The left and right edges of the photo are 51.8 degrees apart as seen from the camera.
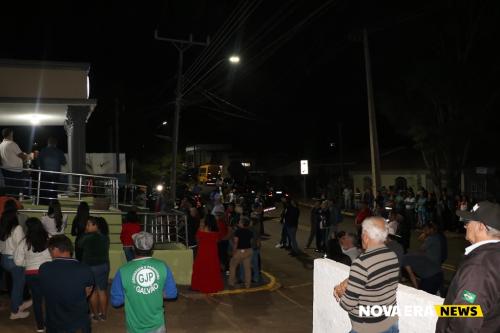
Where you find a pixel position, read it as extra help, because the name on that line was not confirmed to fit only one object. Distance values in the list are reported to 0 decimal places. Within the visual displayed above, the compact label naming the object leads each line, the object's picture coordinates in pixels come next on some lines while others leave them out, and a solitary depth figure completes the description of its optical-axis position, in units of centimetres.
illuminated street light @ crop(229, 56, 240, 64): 1967
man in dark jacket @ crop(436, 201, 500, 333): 304
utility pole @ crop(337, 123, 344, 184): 3659
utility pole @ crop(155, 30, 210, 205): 2266
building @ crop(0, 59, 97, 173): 1393
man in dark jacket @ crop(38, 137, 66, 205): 1310
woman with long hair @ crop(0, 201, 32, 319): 792
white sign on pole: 3628
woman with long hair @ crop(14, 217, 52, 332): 707
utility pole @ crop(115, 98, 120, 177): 3086
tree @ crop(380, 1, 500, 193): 2345
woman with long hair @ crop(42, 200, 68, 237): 910
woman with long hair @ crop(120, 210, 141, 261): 1040
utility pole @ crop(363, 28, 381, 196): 1948
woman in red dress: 1053
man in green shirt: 464
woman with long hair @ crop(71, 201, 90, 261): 891
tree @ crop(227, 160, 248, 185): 3697
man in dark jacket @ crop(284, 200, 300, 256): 1584
